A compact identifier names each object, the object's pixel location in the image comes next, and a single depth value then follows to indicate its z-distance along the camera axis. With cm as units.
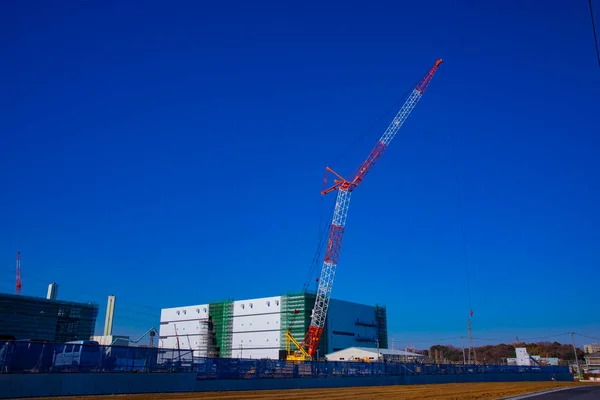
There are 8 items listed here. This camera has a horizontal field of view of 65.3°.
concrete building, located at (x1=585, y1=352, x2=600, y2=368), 14645
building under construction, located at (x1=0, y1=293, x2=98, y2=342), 12450
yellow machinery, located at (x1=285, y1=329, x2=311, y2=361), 9694
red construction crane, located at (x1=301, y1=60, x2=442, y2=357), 9862
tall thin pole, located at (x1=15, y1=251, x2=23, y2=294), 17948
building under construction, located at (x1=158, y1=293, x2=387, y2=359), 12019
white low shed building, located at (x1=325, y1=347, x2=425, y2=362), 10306
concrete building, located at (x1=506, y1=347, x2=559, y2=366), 12575
